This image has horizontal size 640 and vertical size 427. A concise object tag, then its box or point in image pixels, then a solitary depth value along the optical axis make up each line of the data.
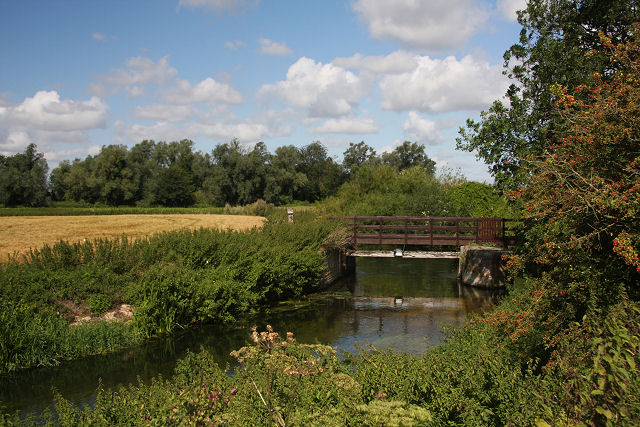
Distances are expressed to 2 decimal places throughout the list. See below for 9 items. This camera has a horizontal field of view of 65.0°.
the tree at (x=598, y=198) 6.56
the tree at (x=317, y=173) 66.94
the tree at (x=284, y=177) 60.72
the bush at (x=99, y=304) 13.84
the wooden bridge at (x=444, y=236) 24.03
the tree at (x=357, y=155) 94.53
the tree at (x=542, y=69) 15.76
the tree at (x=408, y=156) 92.88
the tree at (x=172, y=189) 63.59
